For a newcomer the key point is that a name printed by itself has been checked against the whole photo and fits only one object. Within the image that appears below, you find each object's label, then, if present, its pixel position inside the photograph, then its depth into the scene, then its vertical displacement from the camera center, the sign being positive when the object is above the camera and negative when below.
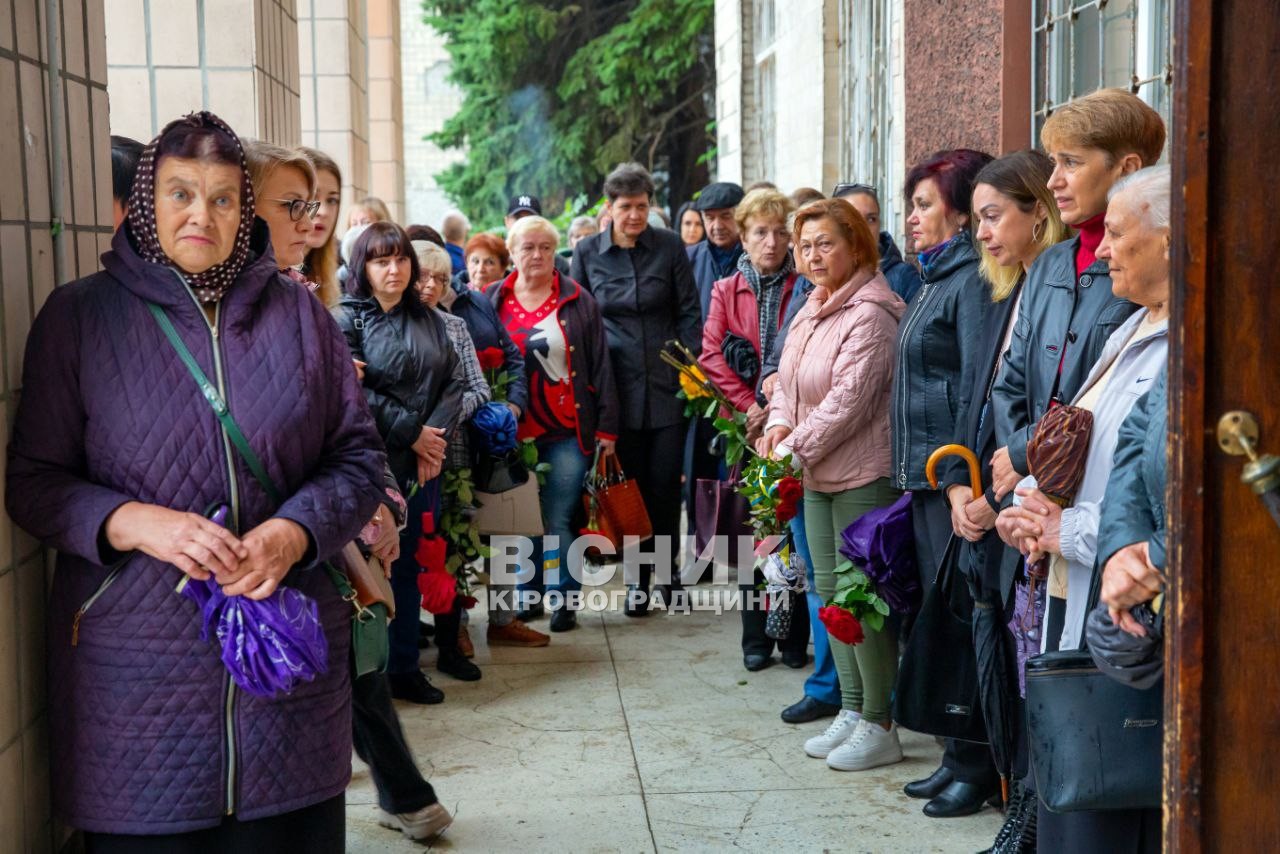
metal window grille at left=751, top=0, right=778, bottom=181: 11.84 +2.38
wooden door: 1.96 -0.12
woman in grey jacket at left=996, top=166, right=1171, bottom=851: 2.74 -0.13
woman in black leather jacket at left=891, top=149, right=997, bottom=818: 4.13 -0.19
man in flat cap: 7.18 +0.58
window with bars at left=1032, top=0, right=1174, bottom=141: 4.69 +1.10
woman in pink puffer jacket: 4.64 -0.27
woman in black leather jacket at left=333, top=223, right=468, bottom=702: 4.98 -0.06
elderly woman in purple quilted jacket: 2.46 -0.28
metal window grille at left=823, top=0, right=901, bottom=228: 7.86 +1.52
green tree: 24.28 +4.77
